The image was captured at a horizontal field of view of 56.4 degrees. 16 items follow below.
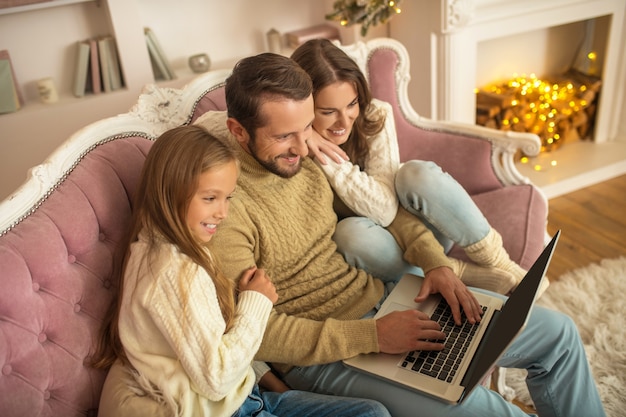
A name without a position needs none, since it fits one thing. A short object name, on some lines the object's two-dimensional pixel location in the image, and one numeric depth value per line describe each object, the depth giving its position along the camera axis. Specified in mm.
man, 1282
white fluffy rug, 1819
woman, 1551
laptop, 1152
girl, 1107
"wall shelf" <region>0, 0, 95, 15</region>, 2094
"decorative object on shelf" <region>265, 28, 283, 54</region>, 2736
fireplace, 2617
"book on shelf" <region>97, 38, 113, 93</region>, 2344
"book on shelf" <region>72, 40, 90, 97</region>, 2330
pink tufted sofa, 1089
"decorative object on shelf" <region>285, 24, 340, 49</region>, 2744
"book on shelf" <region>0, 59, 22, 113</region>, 2232
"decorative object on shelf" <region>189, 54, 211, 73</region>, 2562
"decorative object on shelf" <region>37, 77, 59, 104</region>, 2312
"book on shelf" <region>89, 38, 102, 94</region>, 2342
